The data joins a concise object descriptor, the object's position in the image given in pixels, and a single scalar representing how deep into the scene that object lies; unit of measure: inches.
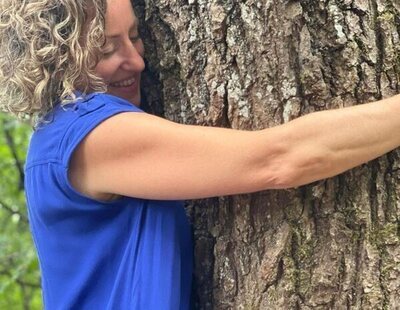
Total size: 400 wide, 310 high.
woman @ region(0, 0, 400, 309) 69.4
